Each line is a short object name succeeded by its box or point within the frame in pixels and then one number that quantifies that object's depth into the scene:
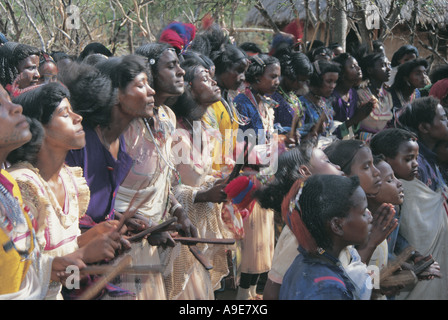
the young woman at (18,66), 4.80
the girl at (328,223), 2.51
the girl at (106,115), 3.34
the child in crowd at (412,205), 4.09
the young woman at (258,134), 5.14
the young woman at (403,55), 7.98
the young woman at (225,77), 4.89
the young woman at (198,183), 4.01
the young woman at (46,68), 5.29
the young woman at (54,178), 2.70
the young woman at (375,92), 6.71
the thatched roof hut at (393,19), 9.10
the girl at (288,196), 2.77
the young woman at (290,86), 6.03
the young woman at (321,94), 6.20
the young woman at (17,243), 2.34
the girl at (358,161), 3.42
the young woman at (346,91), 6.76
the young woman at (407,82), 6.97
